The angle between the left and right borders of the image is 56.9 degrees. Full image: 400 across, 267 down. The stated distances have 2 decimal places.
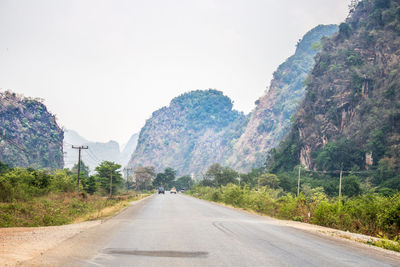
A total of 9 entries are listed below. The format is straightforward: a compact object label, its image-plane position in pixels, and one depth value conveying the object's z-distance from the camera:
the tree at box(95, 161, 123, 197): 76.19
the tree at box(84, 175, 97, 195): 66.06
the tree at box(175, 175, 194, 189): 188.12
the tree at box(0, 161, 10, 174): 63.69
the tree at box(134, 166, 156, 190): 167.38
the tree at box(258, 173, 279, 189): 84.69
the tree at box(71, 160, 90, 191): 63.42
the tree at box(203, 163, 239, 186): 106.31
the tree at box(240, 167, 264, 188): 96.41
